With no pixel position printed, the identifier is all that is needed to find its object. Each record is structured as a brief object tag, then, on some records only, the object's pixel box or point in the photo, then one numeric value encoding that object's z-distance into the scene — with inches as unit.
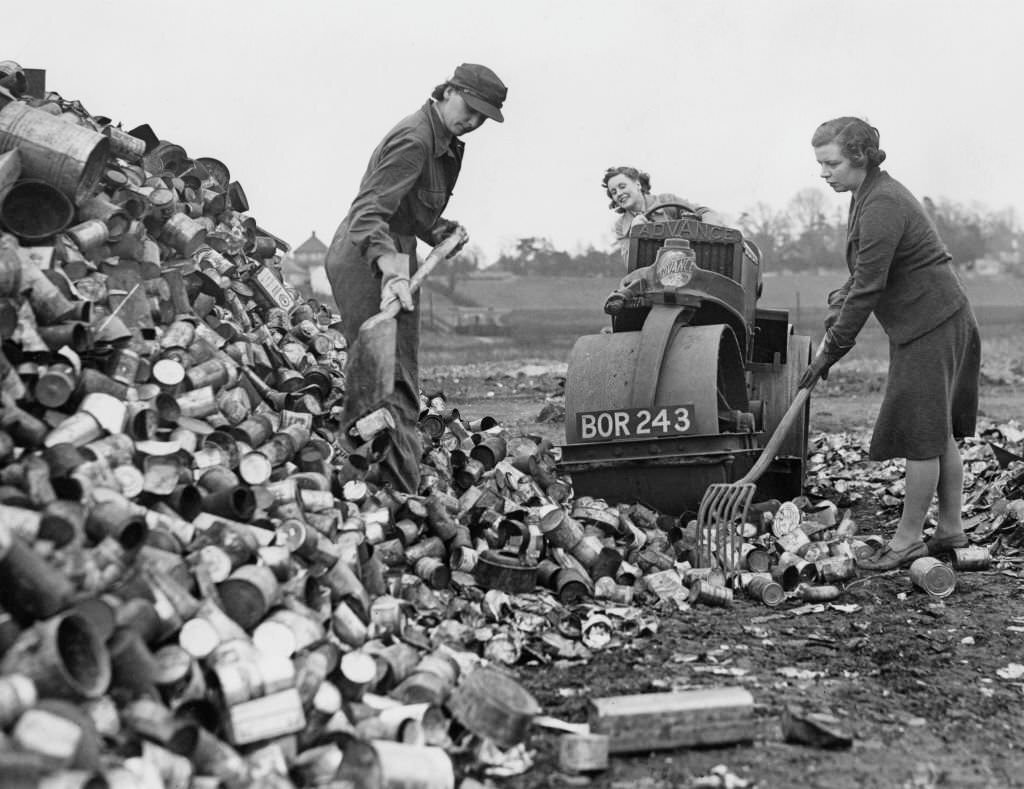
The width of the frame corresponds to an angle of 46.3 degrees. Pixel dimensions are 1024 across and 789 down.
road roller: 219.6
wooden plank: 125.9
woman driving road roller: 313.1
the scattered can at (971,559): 217.2
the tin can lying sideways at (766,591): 191.0
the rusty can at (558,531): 195.2
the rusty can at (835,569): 205.6
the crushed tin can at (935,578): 197.2
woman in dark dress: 215.3
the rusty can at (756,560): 209.5
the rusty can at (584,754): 120.6
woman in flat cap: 199.8
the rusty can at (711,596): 188.5
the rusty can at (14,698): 97.6
